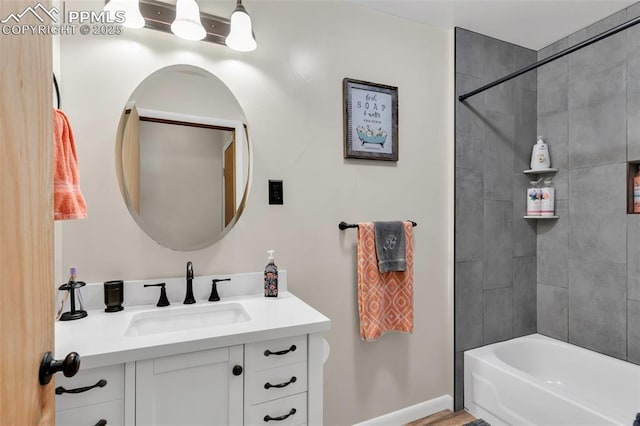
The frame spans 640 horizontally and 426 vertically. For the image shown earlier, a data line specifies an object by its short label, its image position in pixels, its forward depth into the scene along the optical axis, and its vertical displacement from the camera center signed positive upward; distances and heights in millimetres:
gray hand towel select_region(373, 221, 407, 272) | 1934 -215
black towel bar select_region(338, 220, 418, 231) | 1930 -89
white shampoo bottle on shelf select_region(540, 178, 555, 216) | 2420 +54
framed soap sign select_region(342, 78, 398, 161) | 1951 +542
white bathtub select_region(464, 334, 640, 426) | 1700 -1059
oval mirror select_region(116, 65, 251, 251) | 1518 +258
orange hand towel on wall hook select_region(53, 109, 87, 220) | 1086 +123
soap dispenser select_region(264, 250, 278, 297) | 1639 -350
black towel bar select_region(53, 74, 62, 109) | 1323 +484
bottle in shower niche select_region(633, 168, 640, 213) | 2035 +89
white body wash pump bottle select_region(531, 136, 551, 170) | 2461 +388
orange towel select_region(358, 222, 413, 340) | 1906 -489
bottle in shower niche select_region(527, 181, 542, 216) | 2455 +57
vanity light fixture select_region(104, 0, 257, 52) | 1476 +877
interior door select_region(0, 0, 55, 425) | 437 -16
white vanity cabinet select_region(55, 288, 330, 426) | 999 -535
